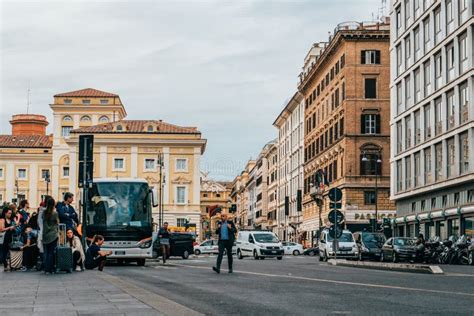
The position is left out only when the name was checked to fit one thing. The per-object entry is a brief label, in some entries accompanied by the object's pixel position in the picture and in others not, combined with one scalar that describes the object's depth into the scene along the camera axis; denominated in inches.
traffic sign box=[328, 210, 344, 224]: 1291.8
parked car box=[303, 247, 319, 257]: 2925.2
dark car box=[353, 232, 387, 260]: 1920.5
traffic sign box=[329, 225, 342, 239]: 1289.2
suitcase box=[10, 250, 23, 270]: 893.2
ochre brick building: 3046.3
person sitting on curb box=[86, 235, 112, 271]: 987.3
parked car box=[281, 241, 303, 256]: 3041.3
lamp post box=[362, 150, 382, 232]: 3024.4
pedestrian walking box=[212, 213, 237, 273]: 943.7
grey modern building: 2032.5
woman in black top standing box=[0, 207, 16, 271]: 900.0
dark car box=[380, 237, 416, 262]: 1768.0
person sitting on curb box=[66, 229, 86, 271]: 884.0
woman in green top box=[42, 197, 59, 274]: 788.0
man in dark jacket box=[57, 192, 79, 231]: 890.1
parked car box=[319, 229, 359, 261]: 1851.6
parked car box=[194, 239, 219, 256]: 2933.8
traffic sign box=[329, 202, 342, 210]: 1291.8
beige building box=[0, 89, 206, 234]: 4402.1
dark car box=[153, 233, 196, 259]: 2078.0
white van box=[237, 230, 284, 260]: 2022.6
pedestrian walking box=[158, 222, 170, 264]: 1540.7
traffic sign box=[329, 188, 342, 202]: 1277.1
